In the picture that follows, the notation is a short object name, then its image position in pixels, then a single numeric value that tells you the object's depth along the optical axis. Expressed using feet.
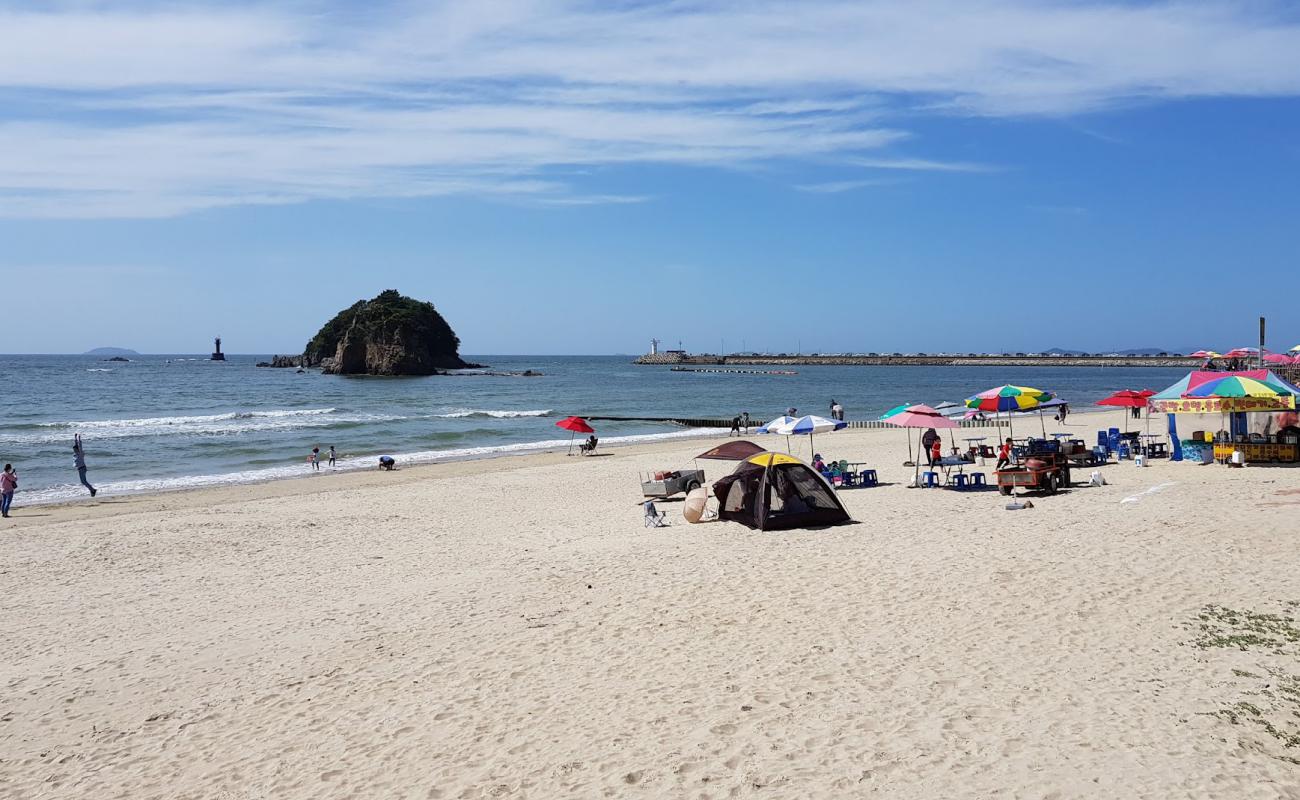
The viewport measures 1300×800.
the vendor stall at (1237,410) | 55.11
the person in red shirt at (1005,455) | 57.04
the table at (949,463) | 58.20
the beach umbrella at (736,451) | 51.91
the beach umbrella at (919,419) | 54.49
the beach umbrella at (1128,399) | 70.38
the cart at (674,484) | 58.06
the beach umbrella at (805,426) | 58.44
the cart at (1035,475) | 49.78
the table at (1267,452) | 57.06
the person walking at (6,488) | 59.16
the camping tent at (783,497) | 43.19
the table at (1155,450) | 64.79
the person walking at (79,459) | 70.59
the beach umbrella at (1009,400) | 57.21
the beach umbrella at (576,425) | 93.15
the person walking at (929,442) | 62.53
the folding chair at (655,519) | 47.11
